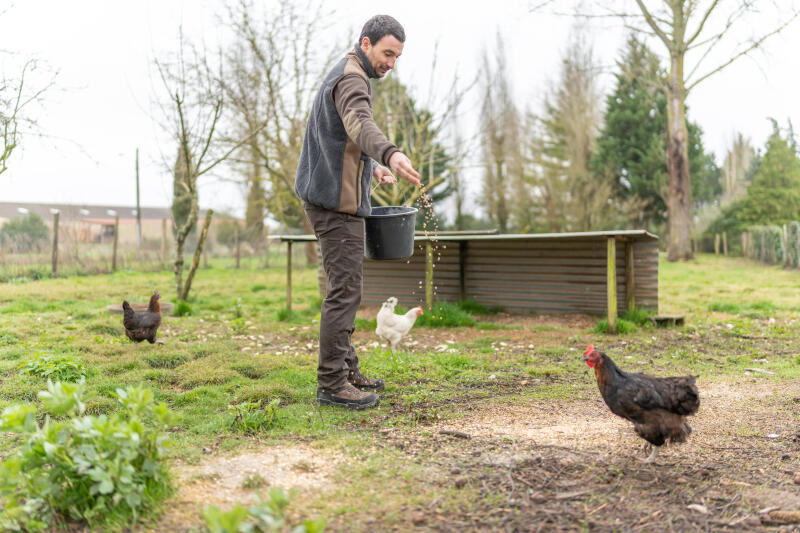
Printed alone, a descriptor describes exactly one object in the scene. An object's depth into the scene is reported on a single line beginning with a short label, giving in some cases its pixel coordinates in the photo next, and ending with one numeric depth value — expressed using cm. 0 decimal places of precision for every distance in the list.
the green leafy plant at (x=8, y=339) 586
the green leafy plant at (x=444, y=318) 770
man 348
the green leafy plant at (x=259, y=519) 170
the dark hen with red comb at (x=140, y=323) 562
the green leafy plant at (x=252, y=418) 317
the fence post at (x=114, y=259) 1486
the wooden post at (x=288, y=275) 863
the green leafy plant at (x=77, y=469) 207
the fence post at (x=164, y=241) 1629
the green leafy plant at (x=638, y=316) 759
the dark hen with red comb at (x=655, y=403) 280
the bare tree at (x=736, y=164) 4200
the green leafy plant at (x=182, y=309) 826
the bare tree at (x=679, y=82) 1759
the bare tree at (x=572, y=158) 2491
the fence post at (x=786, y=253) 1634
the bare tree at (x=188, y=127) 925
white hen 590
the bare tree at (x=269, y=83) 1309
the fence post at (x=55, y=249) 1332
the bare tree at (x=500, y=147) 2612
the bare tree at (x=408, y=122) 1539
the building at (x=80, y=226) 1423
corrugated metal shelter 815
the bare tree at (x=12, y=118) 785
